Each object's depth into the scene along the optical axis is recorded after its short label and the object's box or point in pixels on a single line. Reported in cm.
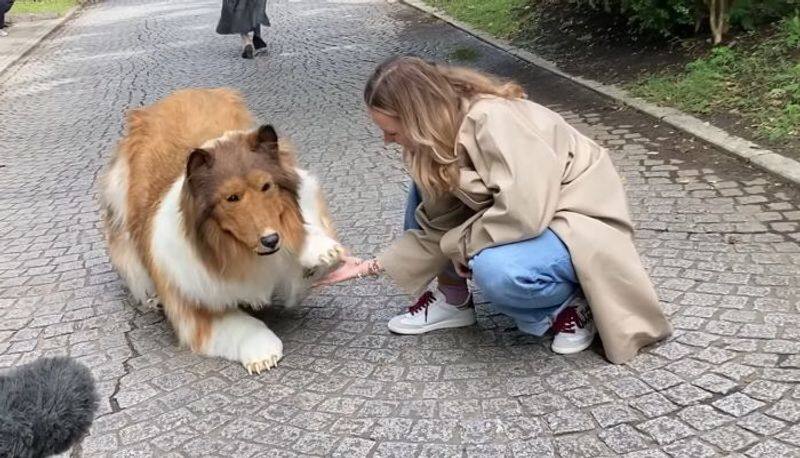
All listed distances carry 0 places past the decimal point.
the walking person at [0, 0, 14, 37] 1662
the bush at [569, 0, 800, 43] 740
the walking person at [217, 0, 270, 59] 1198
